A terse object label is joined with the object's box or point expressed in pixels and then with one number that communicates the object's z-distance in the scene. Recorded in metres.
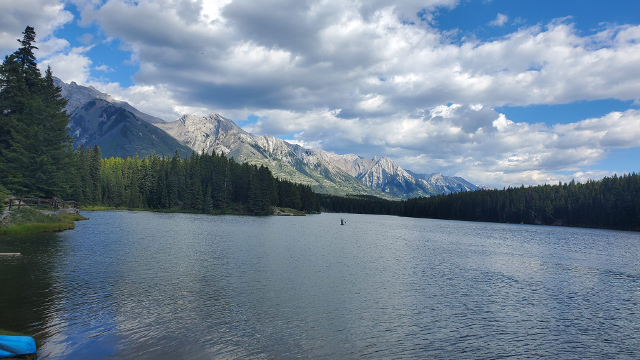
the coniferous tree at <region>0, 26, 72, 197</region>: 67.75
